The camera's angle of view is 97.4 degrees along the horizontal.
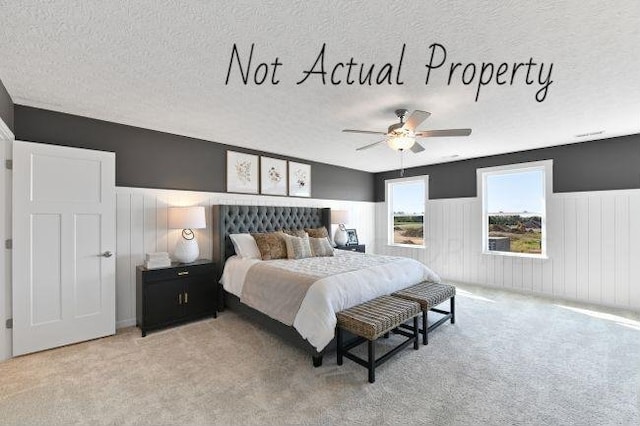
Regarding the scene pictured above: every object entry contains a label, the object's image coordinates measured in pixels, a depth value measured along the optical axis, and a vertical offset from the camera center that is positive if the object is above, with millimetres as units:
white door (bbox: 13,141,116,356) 2752 -339
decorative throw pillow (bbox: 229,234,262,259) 4027 -482
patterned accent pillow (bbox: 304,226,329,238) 5043 -347
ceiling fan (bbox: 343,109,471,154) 2657 +790
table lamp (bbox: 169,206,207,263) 3662 -143
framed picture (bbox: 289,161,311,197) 5340 +654
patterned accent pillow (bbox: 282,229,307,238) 4676 -338
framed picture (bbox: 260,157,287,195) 4906 +659
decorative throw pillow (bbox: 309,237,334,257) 4348 -541
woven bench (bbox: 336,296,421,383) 2330 -964
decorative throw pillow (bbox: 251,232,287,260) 4000 -475
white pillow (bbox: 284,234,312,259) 4082 -512
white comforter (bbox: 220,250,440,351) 2537 -761
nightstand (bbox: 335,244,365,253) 5709 -728
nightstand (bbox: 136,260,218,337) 3281 -1009
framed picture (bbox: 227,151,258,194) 4520 +671
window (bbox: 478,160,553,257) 4832 +89
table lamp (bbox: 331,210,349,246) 5828 -170
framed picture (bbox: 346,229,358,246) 6101 -540
